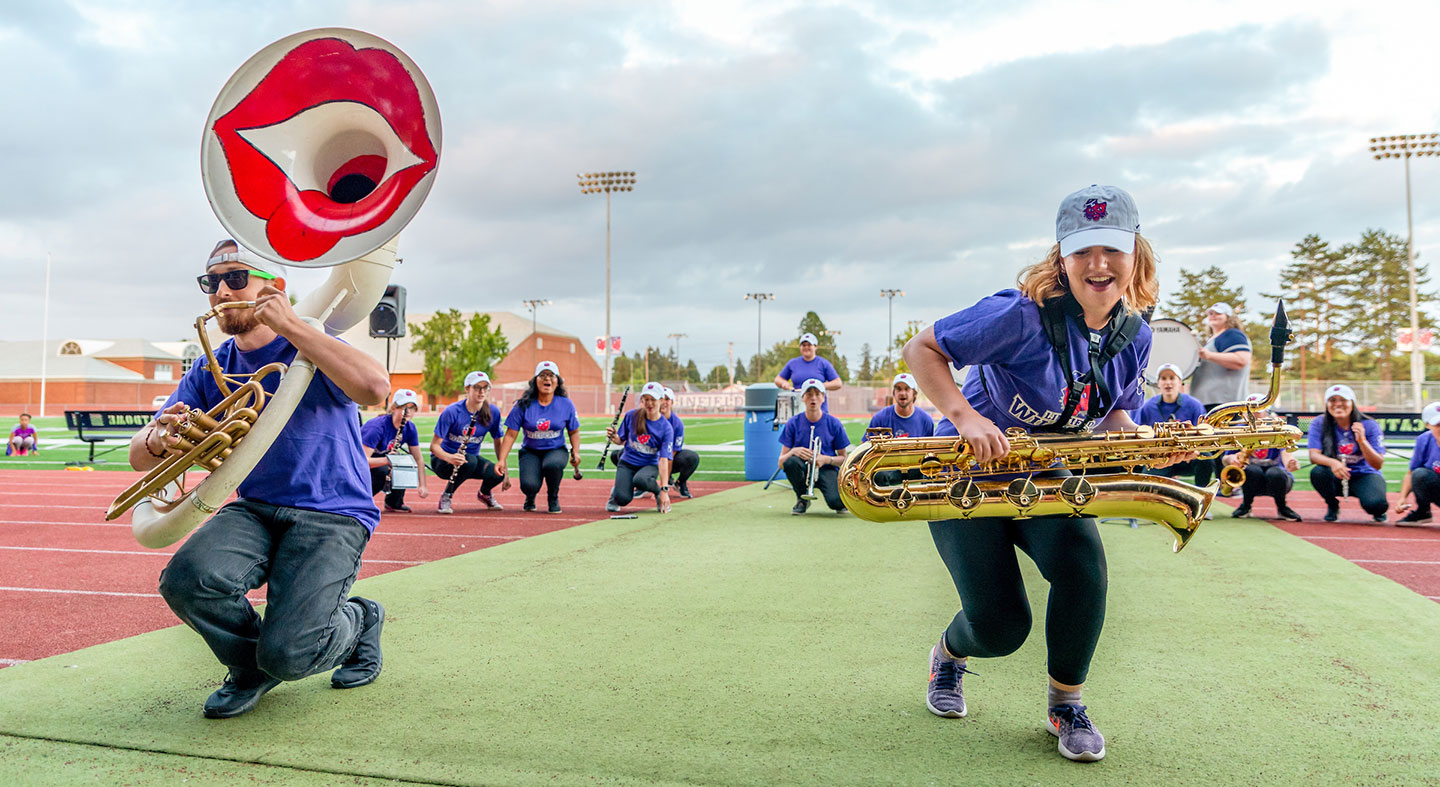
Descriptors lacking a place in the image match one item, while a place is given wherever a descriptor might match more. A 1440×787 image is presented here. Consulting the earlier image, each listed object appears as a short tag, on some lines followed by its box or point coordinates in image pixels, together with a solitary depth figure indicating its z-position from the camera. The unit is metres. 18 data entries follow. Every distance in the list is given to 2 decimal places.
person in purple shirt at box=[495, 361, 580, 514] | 10.51
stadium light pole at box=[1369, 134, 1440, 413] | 32.29
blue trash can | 13.33
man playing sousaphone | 3.02
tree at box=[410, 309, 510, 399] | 57.84
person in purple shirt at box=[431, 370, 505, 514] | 10.35
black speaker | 10.84
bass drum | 9.91
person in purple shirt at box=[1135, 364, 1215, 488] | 8.95
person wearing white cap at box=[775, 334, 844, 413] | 12.14
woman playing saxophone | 2.69
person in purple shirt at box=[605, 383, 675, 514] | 10.34
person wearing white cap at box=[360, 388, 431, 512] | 10.20
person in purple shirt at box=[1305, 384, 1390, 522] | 9.20
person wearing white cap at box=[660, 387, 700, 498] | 11.70
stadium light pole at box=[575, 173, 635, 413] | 42.41
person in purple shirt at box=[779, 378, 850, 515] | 9.70
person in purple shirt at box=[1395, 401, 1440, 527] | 8.88
